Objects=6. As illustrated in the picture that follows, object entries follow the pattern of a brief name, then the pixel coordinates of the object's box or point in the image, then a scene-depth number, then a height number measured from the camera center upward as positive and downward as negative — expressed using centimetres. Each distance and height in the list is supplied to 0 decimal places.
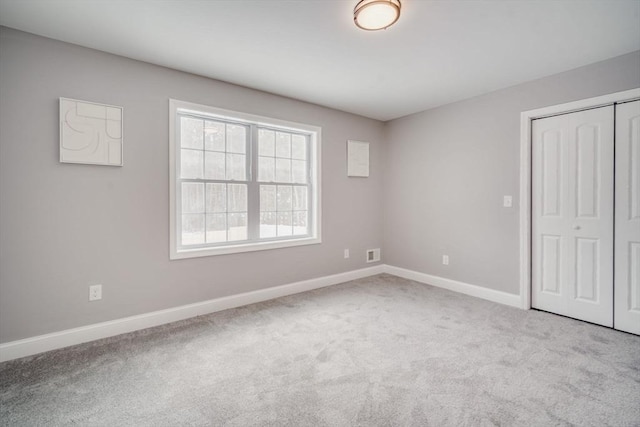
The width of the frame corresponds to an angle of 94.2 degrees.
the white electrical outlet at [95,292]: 262 -72
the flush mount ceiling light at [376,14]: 193 +134
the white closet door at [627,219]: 271 -6
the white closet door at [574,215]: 288 -2
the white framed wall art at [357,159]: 456 +83
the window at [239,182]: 319 +36
